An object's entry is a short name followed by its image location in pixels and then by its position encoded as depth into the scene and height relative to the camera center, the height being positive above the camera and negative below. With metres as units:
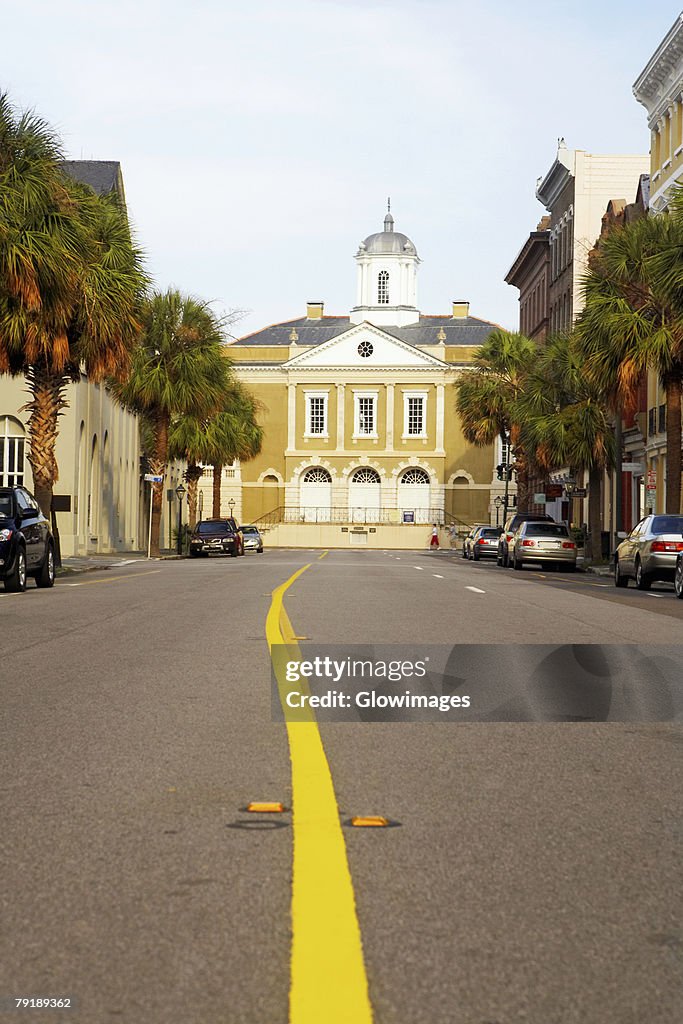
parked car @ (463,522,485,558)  59.81 -2.09
